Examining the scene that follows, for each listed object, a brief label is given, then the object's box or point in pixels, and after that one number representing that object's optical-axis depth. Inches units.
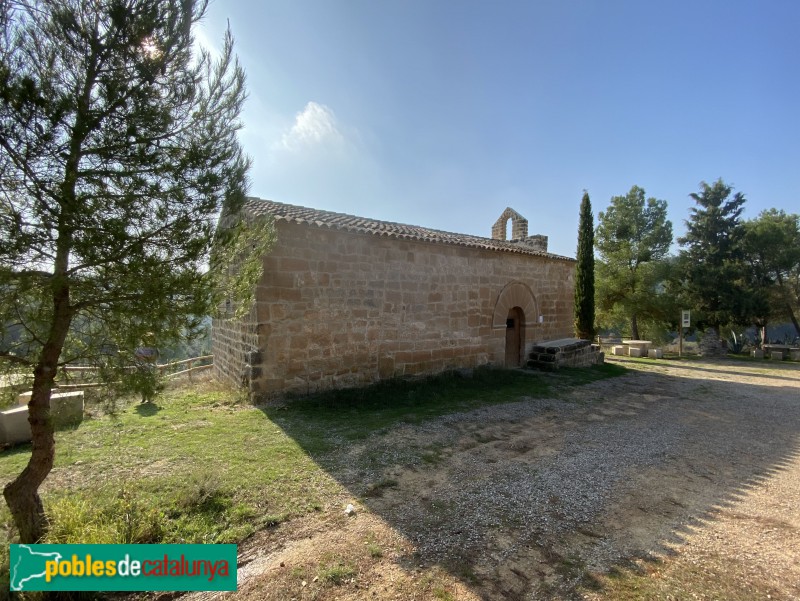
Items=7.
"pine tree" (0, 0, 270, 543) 94.0
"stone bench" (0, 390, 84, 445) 197.2
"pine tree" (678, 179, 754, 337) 790.5
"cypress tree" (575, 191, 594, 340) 636.1
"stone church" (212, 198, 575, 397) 295.6
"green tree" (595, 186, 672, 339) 893.1
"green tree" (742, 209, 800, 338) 815.7
